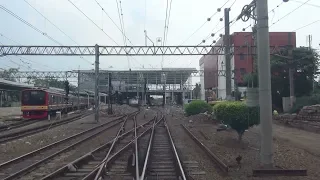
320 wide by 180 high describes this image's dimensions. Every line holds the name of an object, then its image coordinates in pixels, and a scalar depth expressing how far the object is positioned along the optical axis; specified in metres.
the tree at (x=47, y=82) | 62.32
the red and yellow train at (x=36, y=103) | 23.24
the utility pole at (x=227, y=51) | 17.33
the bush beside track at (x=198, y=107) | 26.50
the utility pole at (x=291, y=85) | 22.99
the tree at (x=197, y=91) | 60.59
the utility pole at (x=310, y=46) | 26.20
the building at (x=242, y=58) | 40.51
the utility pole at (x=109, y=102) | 30.14
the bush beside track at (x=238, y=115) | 10.03
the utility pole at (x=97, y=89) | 21.03
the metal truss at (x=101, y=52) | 21.16
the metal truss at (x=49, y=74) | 40.99
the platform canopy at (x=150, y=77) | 51.40
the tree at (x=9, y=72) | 52.26
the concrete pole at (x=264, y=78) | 6.75
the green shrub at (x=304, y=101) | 21.84
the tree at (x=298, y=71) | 26.07
